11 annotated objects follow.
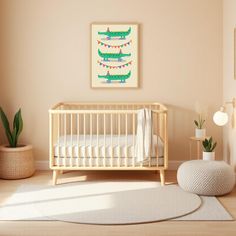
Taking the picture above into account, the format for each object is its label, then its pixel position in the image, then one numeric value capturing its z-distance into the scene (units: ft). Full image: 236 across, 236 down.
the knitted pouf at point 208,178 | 13.83
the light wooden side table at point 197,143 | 17.01
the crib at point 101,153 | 15.28
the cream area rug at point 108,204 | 12.10
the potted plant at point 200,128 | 17.10
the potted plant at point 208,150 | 15.96
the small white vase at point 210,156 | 15.94
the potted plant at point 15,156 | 16.58
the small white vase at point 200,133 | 17.08
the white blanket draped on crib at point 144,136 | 15.10
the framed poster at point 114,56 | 17.69
